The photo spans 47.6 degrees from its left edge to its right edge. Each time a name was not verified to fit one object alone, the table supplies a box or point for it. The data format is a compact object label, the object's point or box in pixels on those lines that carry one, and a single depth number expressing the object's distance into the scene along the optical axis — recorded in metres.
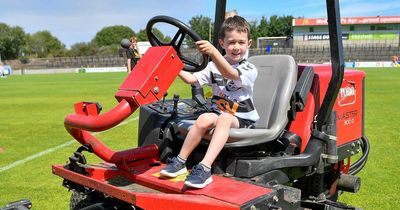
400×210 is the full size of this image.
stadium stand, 53.97
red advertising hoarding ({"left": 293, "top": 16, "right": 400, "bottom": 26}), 69.25
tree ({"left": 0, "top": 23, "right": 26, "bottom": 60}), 87.34
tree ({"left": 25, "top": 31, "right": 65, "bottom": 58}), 98.31
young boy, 2.57
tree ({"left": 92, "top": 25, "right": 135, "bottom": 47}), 106.69
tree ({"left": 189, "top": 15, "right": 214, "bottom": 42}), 64.34
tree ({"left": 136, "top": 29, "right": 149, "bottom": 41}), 85.04
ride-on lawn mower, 2.44
